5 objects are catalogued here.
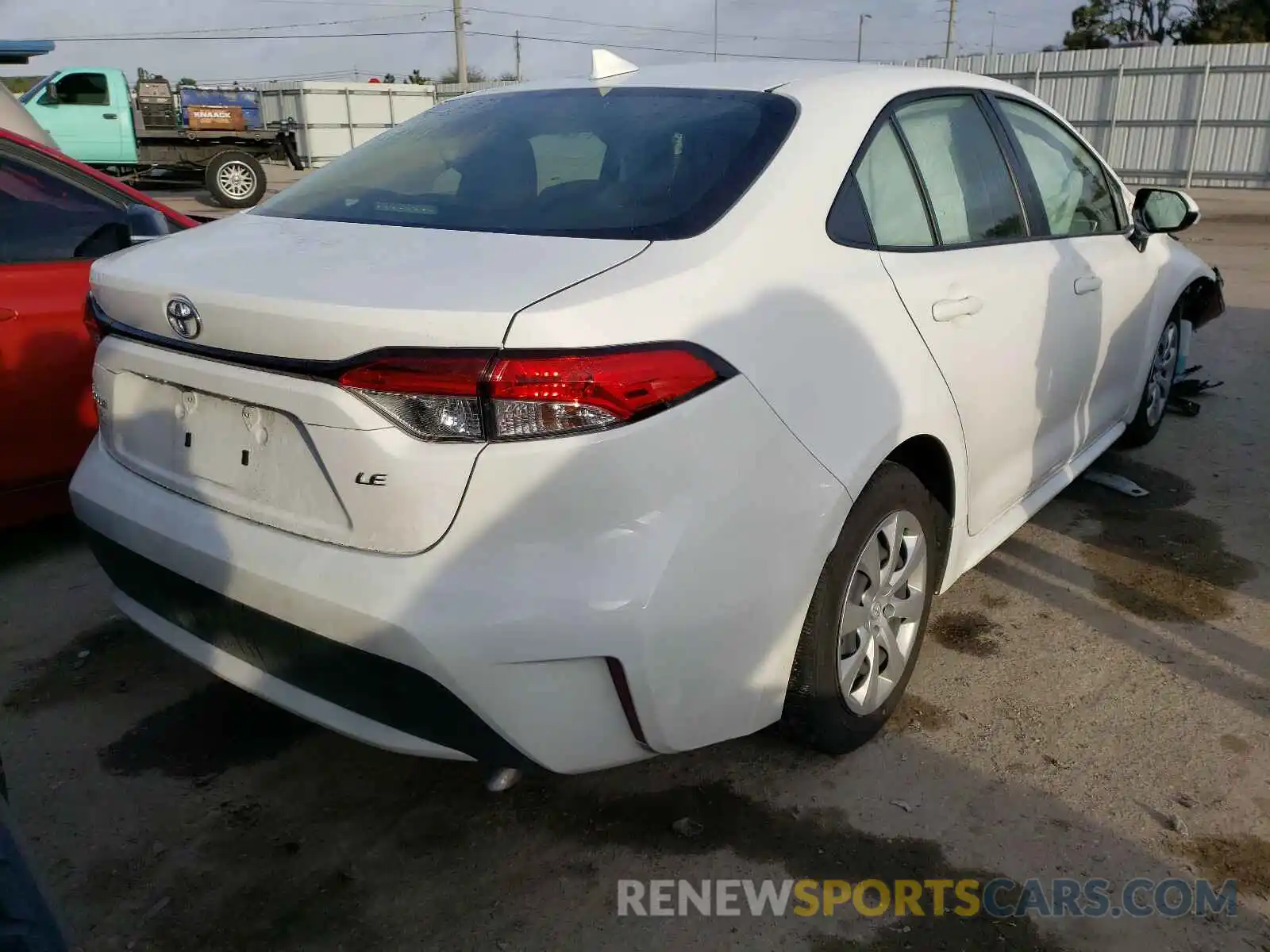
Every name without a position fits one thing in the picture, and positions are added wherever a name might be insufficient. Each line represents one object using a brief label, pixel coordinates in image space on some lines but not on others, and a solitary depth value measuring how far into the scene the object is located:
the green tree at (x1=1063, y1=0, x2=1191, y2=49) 37.81
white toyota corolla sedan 1.71
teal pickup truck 16.14
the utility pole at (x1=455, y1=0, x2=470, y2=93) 34.25
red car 3.40
